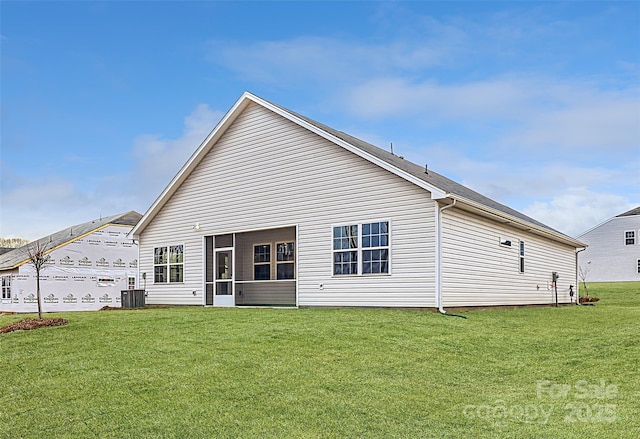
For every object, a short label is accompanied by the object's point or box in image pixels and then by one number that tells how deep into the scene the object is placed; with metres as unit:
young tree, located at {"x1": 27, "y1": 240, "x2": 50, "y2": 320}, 13.77
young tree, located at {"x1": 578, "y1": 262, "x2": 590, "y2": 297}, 44.61
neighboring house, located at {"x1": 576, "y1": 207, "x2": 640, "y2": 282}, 44.78
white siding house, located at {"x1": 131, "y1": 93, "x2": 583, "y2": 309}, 15.03
